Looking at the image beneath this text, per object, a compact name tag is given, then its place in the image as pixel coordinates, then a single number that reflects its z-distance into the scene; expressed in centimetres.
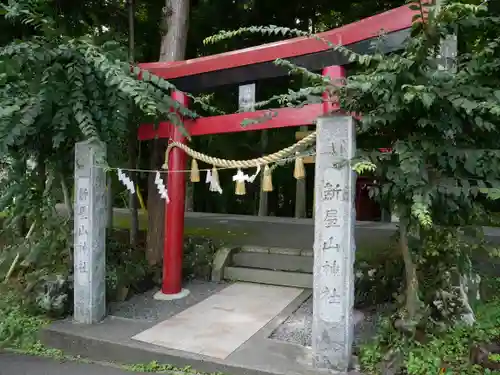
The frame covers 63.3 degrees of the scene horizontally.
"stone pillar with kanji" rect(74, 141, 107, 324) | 514
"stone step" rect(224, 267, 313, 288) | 656
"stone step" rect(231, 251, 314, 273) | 683
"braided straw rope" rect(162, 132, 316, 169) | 429
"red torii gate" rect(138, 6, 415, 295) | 429
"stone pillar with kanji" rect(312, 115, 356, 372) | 384
